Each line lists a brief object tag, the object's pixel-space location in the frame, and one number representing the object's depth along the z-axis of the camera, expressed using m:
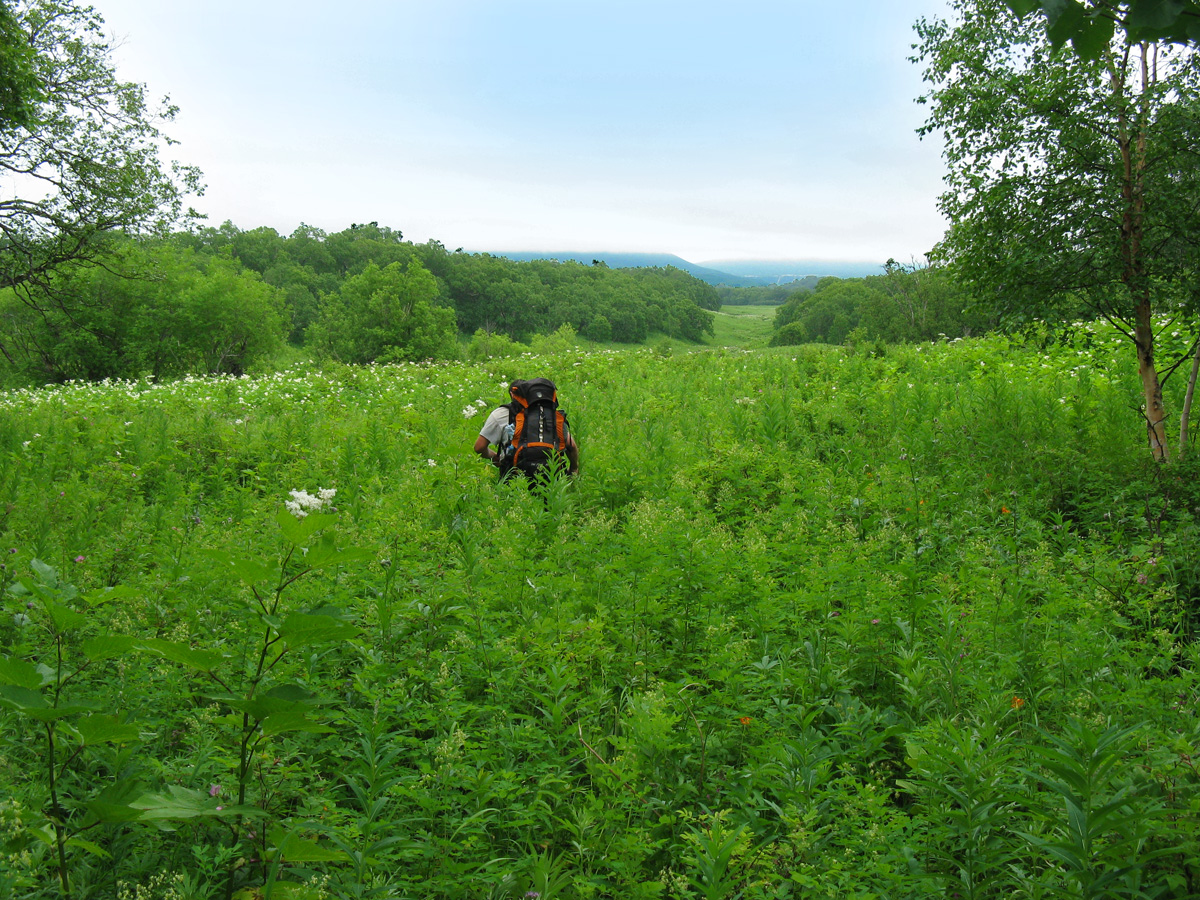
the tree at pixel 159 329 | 50.28
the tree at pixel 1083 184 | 6.77
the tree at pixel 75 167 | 11.82
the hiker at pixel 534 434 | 7.27
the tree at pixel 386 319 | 64.75
